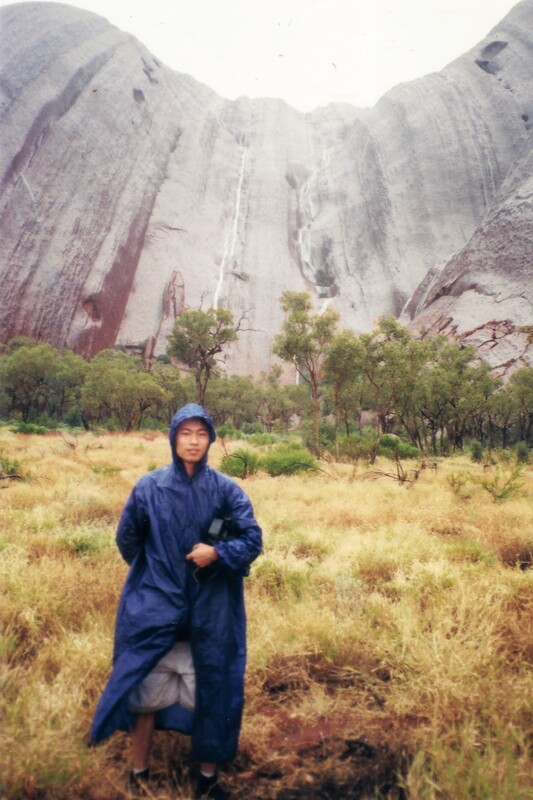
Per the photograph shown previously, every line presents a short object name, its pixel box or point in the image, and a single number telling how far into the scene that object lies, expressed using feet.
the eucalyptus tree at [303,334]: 62.75
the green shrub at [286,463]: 38.91
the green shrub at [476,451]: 64.71
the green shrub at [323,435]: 73.54
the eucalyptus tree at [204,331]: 97.04
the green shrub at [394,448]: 62.80
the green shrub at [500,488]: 25.75
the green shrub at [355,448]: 56.98
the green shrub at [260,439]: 72.27
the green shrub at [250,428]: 126.11
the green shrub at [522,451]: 70.20
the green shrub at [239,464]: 36.19
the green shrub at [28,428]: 69.92
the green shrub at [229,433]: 80.91
